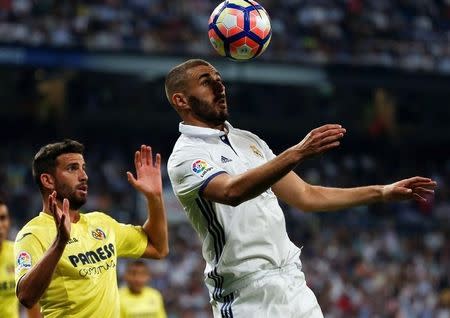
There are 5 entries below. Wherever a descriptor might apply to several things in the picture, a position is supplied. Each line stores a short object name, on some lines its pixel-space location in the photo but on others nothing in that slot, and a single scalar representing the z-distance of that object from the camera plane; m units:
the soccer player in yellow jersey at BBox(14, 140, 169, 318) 12.02
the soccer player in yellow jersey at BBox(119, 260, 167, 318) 23.23
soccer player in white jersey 11.12
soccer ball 13.05
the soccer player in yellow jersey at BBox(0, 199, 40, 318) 16.91
